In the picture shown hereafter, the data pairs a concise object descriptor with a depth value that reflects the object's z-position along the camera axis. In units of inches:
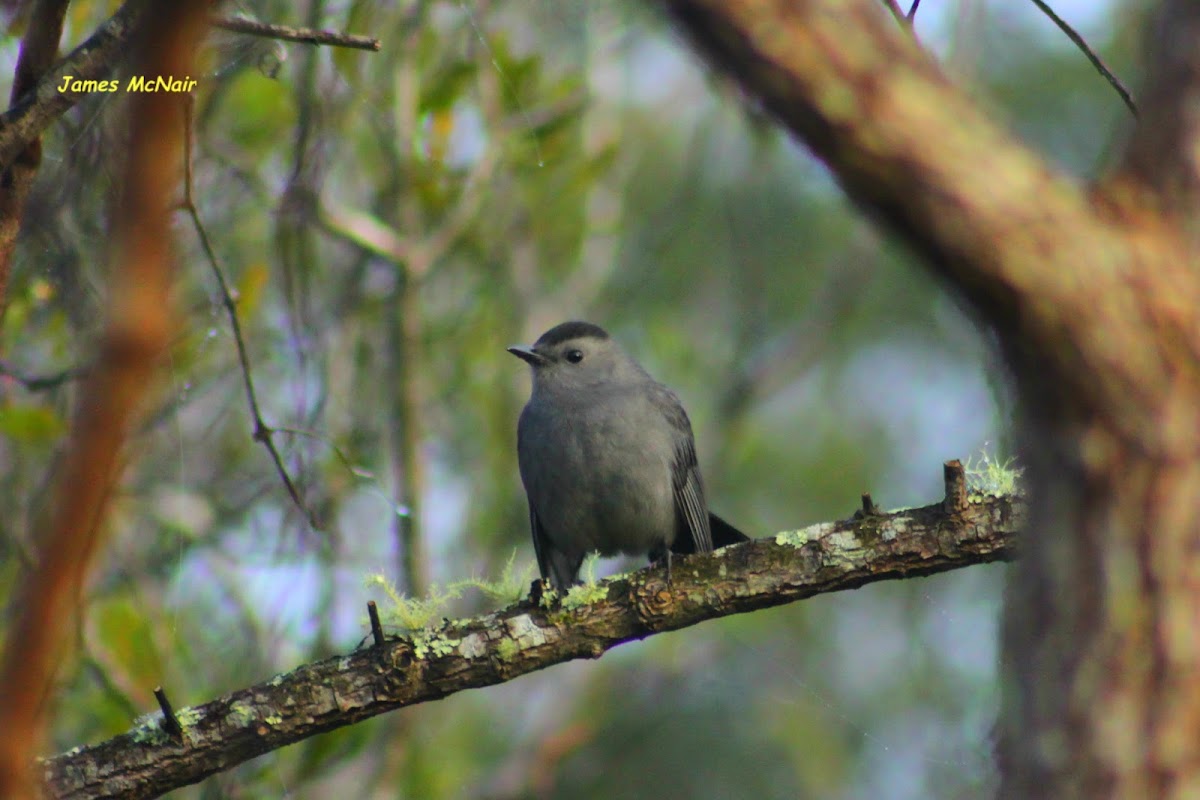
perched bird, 422.6
